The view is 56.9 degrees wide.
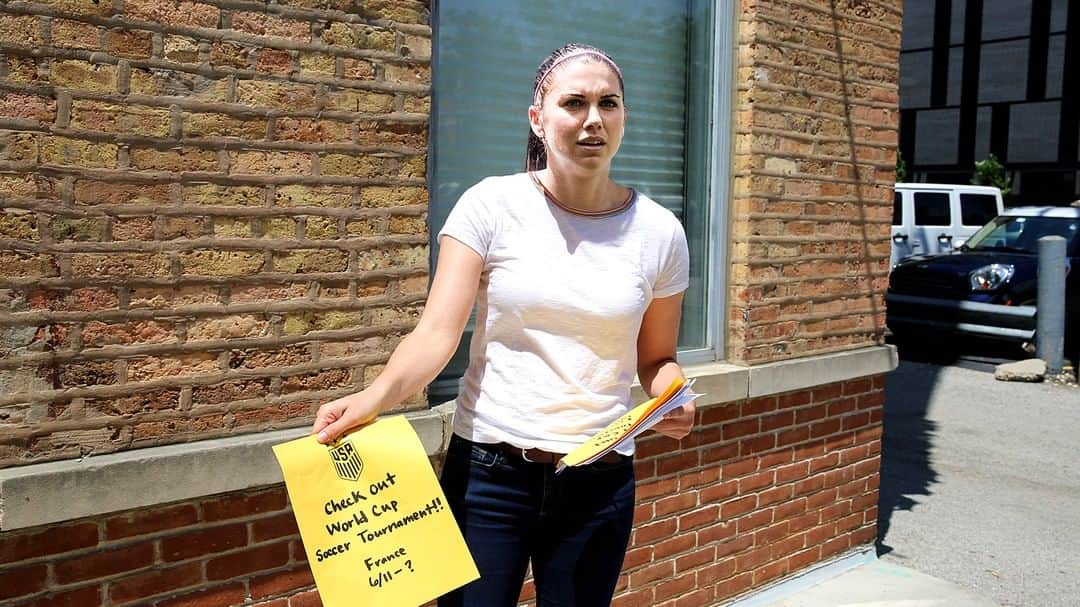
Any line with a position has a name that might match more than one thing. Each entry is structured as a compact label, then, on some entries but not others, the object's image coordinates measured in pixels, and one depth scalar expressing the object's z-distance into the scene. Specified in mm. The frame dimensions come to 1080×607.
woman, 2145
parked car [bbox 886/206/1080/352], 11930
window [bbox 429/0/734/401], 3674
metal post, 10680
